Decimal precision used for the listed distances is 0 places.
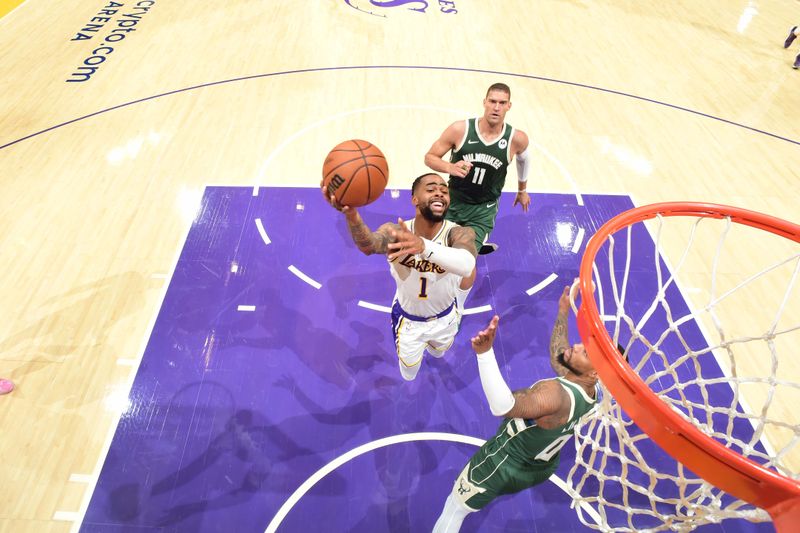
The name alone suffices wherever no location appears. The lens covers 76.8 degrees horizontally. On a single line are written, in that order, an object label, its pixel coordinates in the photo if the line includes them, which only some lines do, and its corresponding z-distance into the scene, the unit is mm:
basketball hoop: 1881
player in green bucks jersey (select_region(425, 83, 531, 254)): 4406
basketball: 3197
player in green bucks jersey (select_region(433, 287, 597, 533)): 2674
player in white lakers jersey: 2980
